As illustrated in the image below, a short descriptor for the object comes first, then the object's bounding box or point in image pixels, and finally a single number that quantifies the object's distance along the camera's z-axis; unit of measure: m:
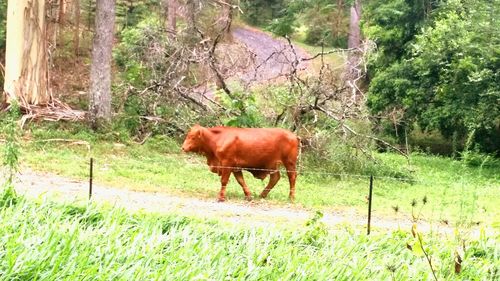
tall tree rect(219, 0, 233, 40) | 16.96
